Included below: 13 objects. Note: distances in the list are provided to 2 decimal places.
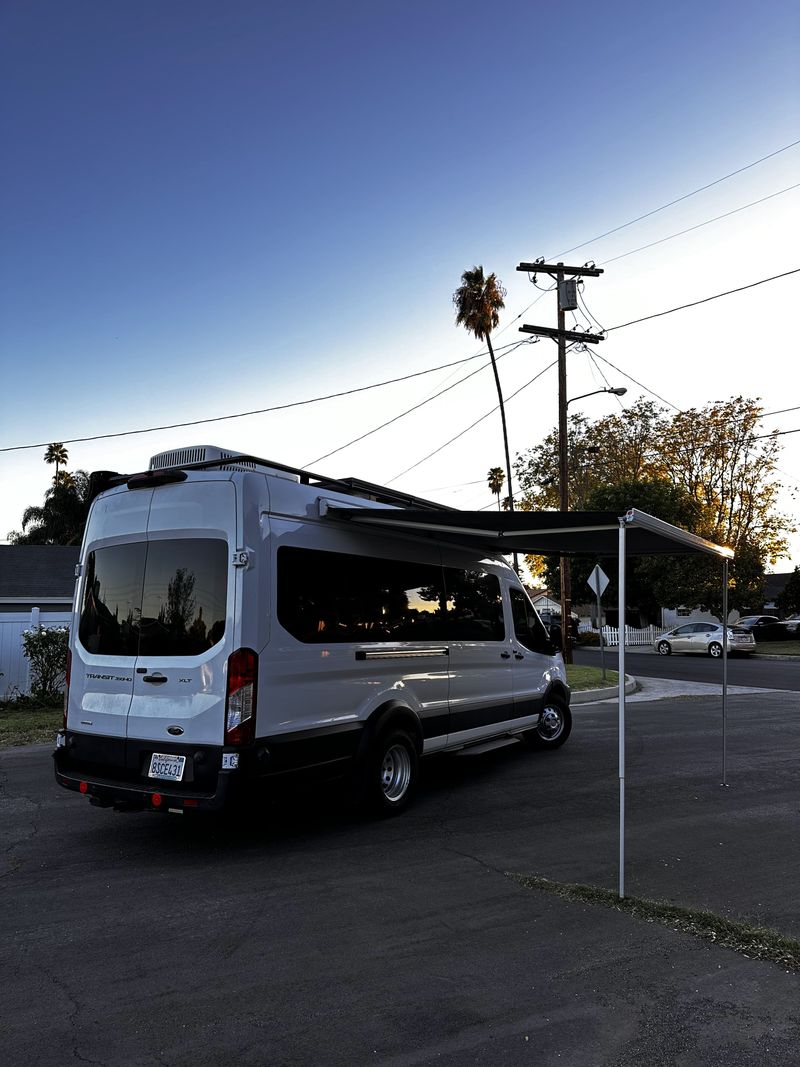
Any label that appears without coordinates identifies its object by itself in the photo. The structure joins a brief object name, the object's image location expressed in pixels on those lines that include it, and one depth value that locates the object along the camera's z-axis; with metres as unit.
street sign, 19.94
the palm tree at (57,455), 61.94
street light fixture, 23.19
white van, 5.44
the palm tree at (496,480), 63.36
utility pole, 21.43
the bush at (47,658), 13.59
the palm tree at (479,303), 31.02
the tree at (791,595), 45.91
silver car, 33.16
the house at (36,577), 25.28
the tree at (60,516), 51.62
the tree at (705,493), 39.84
